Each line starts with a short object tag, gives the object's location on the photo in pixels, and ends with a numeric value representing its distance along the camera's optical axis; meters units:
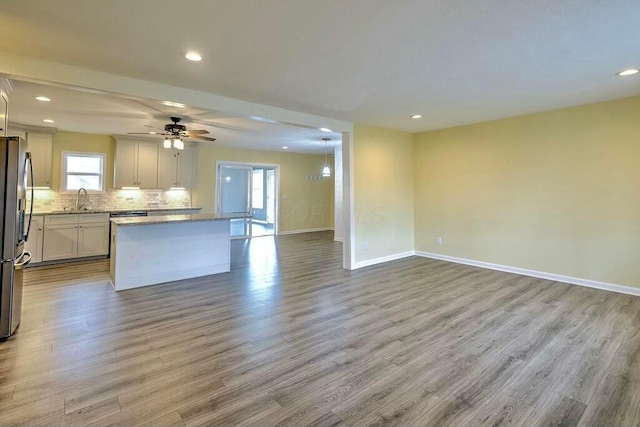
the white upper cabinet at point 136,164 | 6.50
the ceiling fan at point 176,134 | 4.69
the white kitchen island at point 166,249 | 4.21
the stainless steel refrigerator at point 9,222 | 2.70
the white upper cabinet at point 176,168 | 7.04
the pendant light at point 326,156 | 7.25
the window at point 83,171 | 6.19
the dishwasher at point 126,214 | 6.18
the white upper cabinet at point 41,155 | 5.64
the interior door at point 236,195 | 8.40
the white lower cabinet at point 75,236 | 5.52
